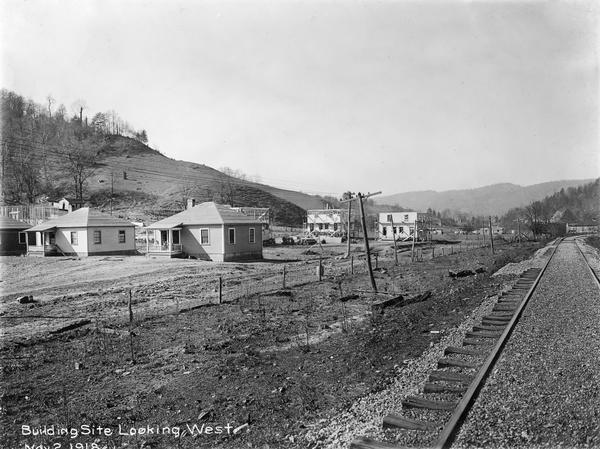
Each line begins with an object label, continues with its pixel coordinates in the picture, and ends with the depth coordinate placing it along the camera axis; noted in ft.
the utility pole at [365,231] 65.00
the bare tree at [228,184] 402.60
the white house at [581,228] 389.39
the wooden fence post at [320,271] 83.70
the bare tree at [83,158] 352.40
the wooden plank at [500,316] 39.47
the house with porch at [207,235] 129.70
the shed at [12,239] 159.02
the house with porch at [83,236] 138.41
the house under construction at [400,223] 305.73
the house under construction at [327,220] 335.26
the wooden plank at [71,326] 45.43
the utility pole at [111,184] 364.42
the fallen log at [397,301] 52.69
